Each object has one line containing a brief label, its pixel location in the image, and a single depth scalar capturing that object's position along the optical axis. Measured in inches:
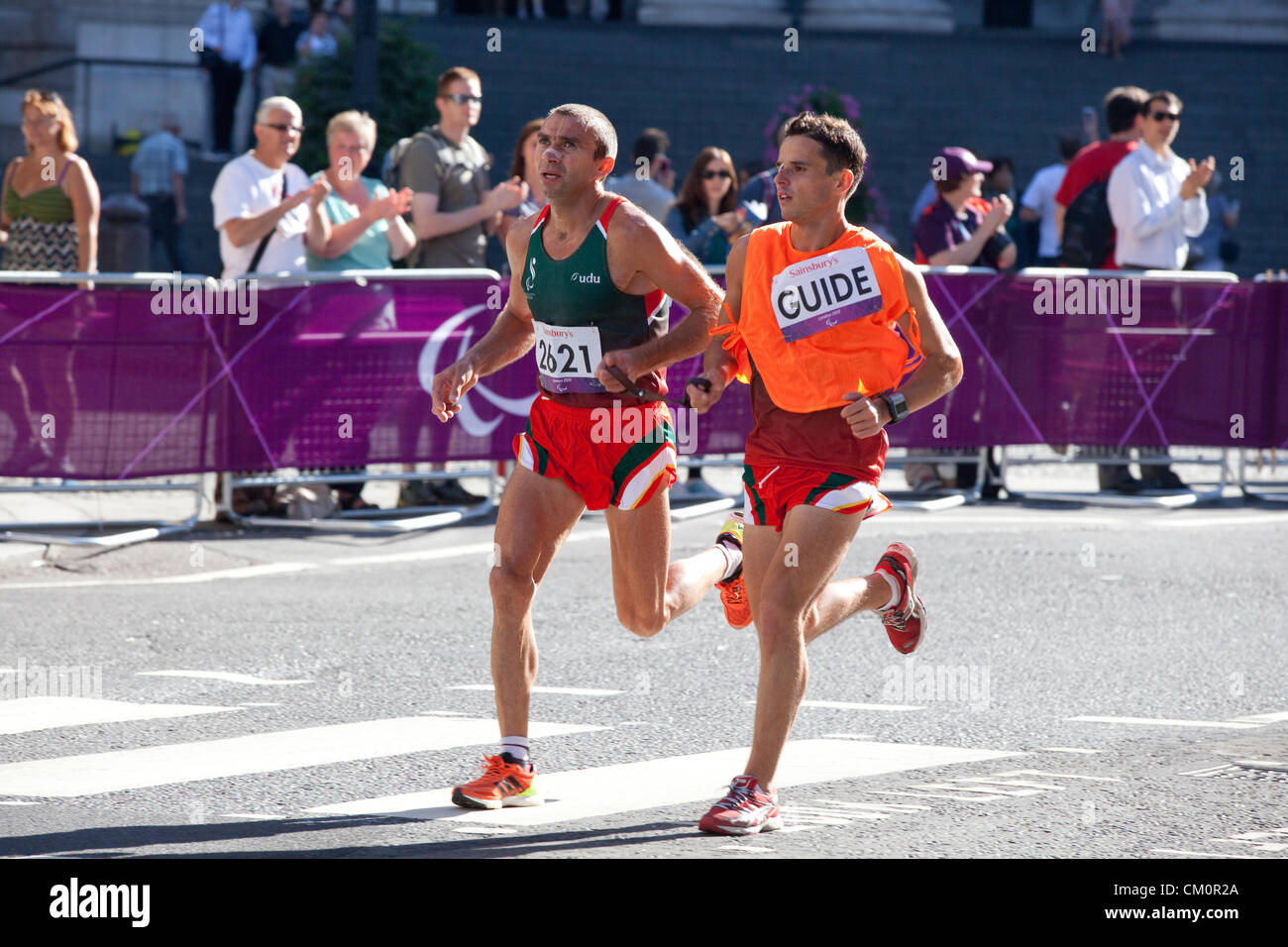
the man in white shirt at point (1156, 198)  559.8
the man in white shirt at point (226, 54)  899.4
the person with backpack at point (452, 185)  502.0
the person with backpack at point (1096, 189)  568.6
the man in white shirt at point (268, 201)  468.8
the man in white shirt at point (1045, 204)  739.4
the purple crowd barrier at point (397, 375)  448.5
